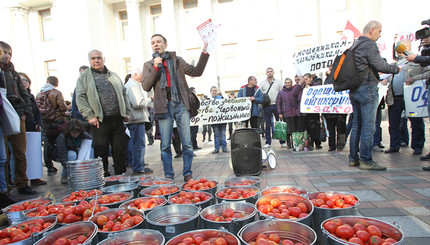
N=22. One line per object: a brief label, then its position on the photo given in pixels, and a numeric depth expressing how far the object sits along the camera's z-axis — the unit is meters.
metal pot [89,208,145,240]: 1.79
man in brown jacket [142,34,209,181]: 3.84
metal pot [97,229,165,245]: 1.62
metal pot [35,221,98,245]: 1.71
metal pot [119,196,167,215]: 2.28
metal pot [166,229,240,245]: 1.50
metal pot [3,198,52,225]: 2.53
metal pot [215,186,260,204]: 2.33
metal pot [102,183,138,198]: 3.17
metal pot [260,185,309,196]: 2.42
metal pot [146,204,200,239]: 1.90
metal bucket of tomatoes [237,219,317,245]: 1.50
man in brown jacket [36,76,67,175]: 5.21
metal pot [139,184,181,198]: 2.74
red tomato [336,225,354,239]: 1.51
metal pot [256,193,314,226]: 1.96
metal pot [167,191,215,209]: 2.27
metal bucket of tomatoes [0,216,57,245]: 1.79
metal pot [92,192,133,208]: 2.51
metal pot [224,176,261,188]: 3.03
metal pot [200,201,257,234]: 1.76
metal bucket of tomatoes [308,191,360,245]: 1.85
